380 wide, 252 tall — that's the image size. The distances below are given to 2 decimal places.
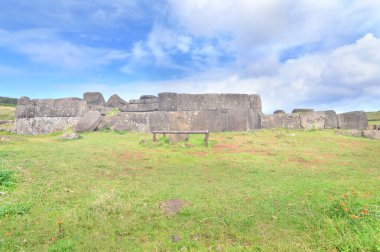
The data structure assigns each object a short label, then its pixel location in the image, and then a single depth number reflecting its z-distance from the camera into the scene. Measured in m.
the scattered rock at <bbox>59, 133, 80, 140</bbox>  11.60
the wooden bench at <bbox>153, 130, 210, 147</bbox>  10.35
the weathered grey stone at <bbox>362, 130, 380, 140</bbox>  12.59
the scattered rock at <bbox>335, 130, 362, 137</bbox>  13.34
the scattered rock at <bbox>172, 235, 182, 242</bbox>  3.56
